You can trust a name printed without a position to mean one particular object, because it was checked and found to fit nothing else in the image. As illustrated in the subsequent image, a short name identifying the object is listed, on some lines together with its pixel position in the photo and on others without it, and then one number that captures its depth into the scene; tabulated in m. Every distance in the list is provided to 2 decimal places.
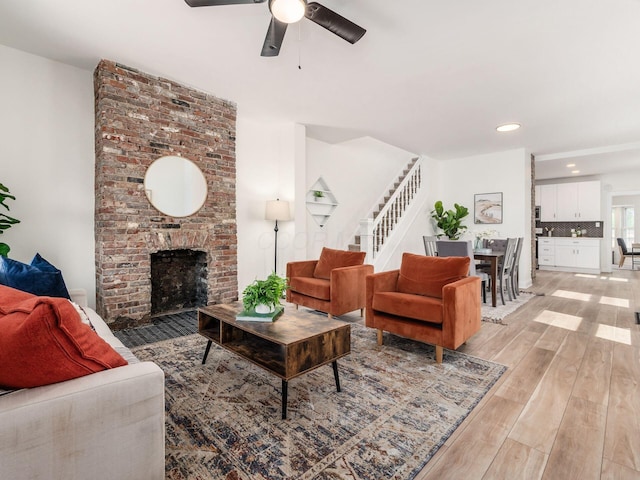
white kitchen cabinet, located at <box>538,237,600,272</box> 8.08
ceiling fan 2.00
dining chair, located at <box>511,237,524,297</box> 5.15
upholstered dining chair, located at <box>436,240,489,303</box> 4.22
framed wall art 6.57
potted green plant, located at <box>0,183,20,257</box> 2.73
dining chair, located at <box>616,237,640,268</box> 8.48
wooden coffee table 1.91
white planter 2.34
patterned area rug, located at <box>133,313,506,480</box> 1.53
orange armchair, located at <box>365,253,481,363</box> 2.58
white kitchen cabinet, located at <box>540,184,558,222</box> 8.85
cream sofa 0.94
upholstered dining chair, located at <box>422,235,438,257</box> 5.15
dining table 4.38
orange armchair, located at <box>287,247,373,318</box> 3.65
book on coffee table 2.29
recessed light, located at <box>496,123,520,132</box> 4.86
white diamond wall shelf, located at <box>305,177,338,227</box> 5.75
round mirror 3.67
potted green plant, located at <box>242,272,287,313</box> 2.33
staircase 5.59
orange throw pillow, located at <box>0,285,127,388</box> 0.98
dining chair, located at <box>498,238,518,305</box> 4.66
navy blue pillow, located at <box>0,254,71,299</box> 1.97
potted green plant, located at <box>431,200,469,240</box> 6.85
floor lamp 4.72
